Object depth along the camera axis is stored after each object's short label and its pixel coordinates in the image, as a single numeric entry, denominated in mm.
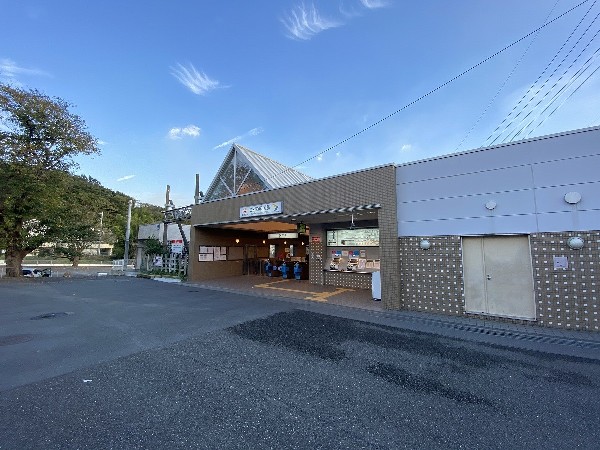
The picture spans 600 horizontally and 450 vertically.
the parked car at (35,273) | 19481
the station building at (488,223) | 6387
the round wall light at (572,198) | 6398
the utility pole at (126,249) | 23258
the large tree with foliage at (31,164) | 15172
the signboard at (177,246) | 18402
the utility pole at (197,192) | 17755
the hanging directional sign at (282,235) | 17923
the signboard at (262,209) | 11984
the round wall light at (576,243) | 6293
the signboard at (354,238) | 12812
